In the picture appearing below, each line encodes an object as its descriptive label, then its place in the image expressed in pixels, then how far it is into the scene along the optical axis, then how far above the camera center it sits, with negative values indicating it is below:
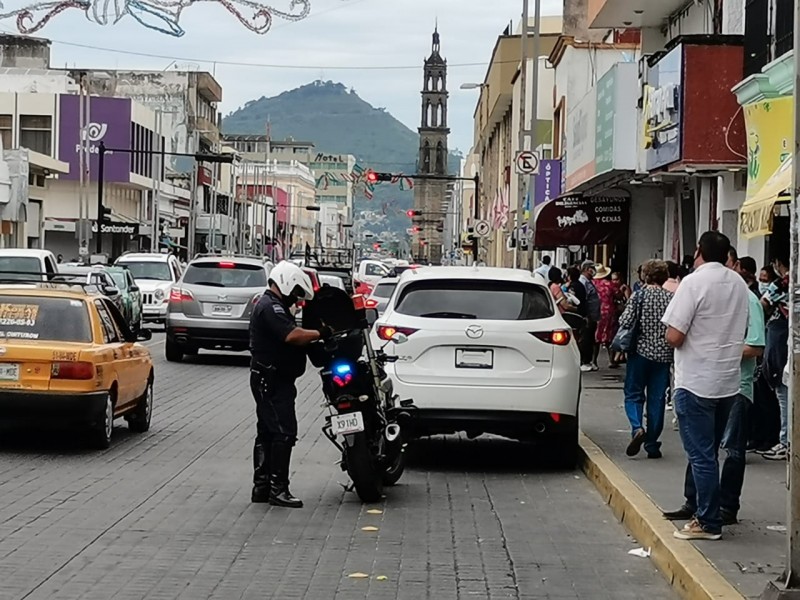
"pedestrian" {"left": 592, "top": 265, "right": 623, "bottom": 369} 25.67 -0.98
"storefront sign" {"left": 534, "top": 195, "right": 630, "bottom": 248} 30.95 +0.70
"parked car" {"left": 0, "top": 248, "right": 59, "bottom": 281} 28.41 -0.33
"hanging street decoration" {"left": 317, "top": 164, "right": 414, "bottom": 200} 57.29 +5.76
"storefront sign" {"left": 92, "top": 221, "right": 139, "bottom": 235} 69.21 +0.86
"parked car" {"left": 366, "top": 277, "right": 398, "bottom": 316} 34.03 -0.94
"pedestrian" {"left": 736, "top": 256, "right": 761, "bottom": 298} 14.37 -0.14
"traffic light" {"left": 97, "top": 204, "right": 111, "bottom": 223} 63.29 +1.49
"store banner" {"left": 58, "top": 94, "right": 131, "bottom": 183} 79.56 +6.27
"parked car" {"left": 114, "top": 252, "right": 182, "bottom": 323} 38.03 -0.68
